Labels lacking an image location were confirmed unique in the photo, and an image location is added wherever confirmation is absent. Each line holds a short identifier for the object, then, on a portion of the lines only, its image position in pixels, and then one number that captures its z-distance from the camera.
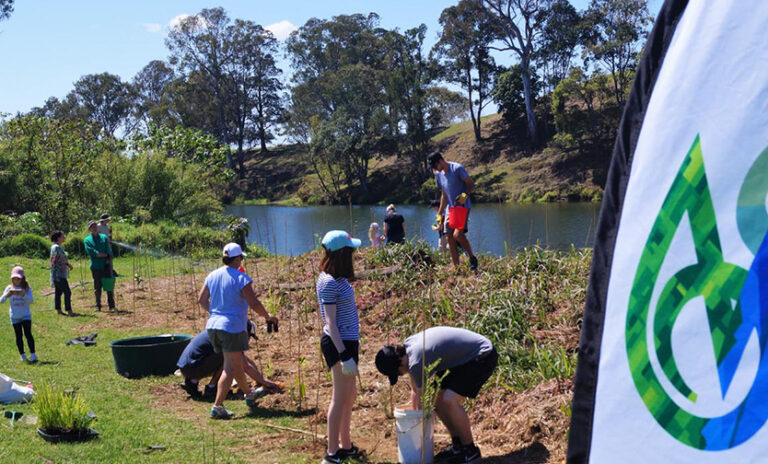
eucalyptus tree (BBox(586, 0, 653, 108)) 49.94
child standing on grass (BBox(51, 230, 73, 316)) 13.03
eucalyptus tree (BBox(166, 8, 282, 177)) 76.38
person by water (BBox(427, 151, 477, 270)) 10.30
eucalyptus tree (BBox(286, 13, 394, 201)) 62.38
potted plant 6.26
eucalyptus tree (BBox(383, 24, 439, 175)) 59.19
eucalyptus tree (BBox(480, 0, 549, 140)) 56.41
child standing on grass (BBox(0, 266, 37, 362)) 9.39
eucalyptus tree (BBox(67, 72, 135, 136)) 92.38
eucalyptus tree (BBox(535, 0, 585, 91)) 54.88
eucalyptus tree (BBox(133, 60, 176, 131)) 90.06
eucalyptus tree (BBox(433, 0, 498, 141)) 57.94
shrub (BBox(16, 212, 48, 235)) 26.86
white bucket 5.59
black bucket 8.88
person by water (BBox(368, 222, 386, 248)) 16.47
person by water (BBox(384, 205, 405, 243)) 15.09
